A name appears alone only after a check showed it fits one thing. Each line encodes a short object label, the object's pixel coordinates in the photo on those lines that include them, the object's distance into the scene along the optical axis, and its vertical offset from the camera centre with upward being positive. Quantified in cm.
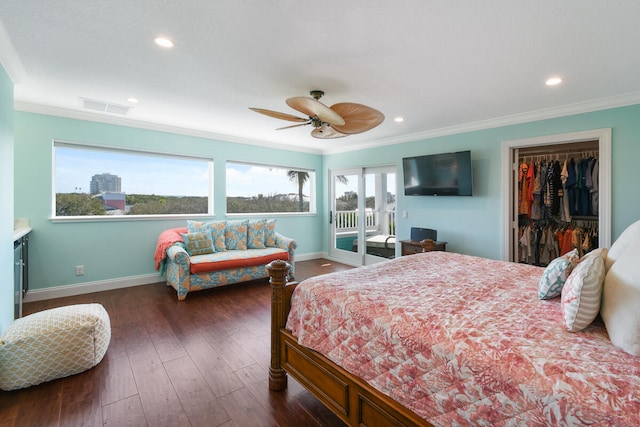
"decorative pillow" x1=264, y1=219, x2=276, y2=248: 497 -38
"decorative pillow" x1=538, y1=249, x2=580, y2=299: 154 -36
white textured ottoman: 198 -93
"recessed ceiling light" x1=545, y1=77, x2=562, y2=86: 264 +117
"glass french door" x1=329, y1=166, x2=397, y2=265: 545 -7
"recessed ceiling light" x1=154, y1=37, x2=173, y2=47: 208 +122
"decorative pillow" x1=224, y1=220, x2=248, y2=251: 466 -36
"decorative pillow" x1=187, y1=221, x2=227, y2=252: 448 -26
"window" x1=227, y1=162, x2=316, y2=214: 549 +47
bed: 92 -53
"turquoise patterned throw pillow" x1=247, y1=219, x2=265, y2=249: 483 -37
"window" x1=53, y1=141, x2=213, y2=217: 398 +46
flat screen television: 417 +54
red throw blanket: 398 -39
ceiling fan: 242 +85
